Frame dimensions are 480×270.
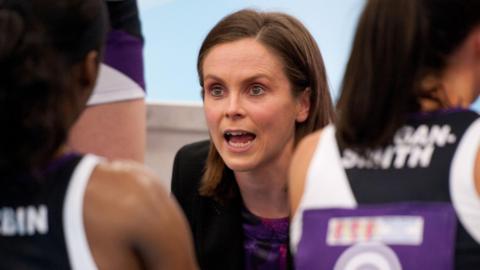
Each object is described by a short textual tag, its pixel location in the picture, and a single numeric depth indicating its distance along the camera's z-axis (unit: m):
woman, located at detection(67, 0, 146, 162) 3.99
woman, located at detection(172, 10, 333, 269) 4.09
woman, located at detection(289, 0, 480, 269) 3.50
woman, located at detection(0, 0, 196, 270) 3.45
